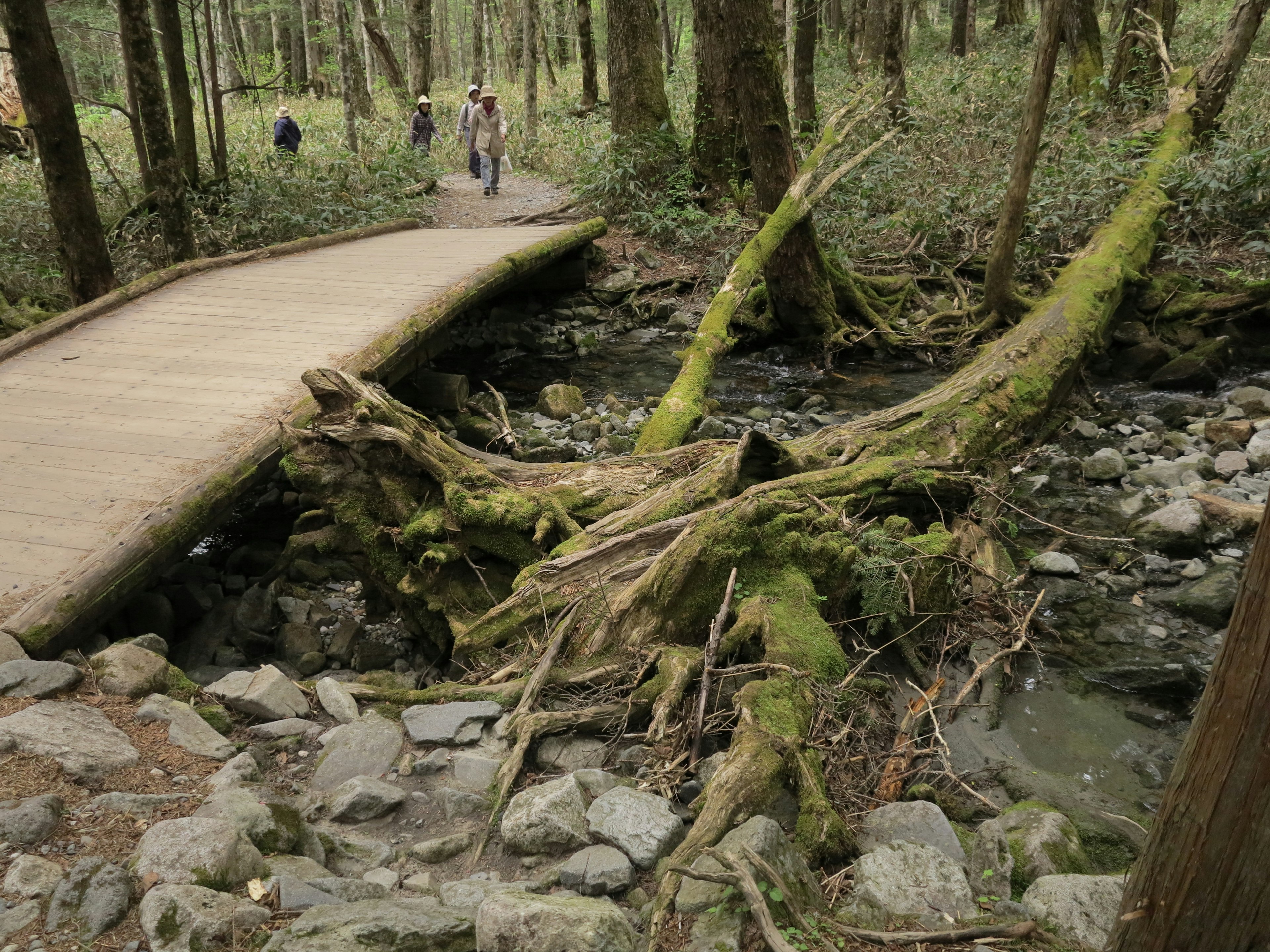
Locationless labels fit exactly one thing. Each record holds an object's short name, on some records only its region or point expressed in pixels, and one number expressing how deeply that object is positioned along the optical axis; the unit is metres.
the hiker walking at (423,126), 18.06
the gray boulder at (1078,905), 2.41
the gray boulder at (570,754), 3.49
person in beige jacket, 15.73
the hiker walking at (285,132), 15.63
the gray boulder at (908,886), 2.48
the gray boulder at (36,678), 3.47
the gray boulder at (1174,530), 5.54
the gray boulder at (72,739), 3.00
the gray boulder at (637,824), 2.86
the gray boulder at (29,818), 2.59
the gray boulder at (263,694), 3.86
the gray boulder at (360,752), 3.44
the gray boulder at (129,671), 3.68
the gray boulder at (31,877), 2.35
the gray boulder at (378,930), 2.21
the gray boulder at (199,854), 2.46
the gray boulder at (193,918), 2.24
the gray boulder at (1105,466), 6.64
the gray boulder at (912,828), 2.93
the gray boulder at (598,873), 2.72
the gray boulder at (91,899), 2.26
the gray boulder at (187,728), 3.37
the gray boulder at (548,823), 2.94
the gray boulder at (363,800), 3.18
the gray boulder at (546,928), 2.28
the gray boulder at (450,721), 3.62
